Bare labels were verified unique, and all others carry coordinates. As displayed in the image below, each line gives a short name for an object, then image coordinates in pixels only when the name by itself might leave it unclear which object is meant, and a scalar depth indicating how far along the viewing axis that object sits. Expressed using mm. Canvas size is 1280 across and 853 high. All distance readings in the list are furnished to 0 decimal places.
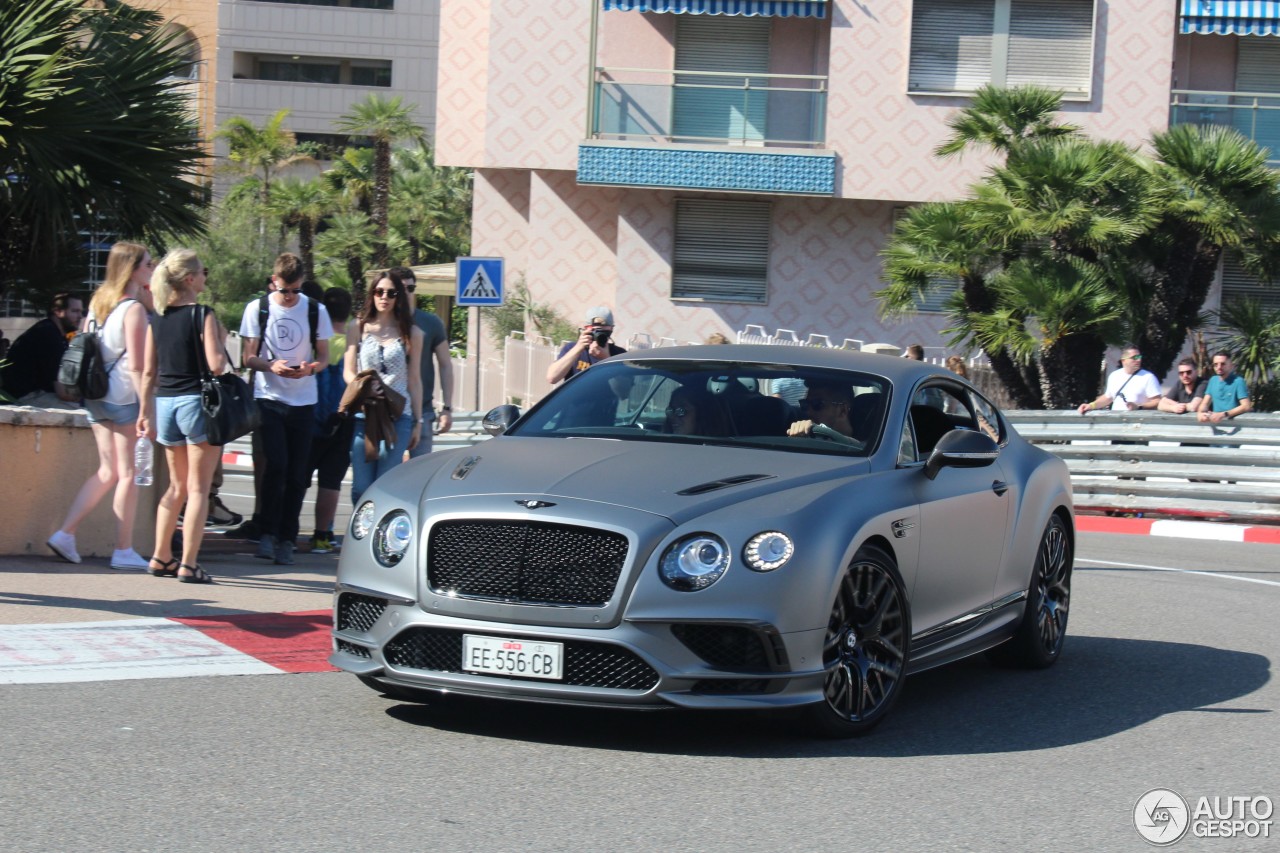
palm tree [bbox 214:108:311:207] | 50406
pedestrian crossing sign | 20859
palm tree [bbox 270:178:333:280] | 47094
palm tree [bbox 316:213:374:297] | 44406
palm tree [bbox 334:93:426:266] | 44719
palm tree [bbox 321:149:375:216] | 46531
